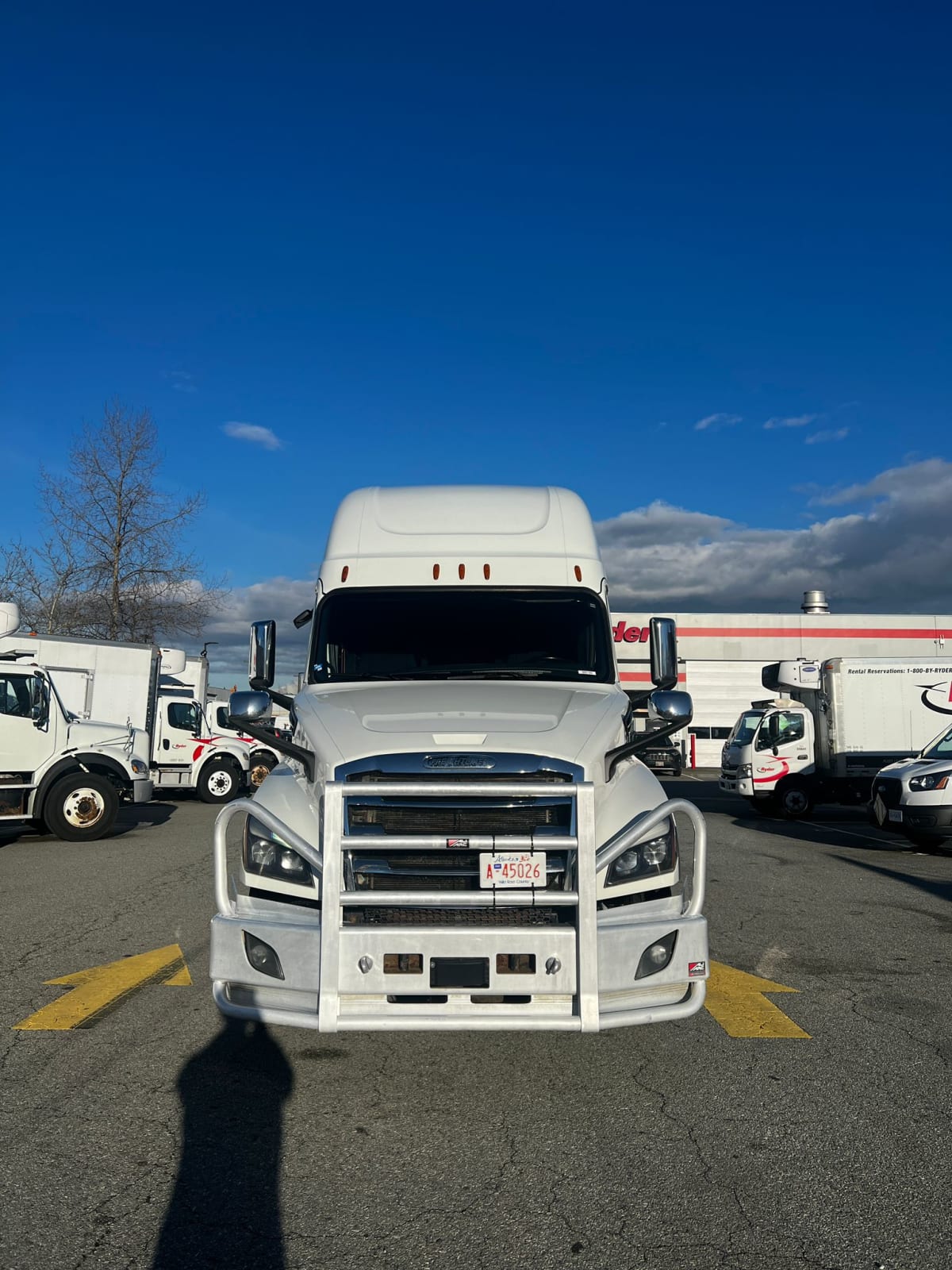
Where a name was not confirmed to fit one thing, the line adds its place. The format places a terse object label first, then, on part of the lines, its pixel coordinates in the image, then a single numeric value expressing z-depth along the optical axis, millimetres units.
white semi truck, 3975
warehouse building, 39375
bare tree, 29250
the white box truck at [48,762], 13648
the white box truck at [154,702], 19453
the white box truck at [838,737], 21328
